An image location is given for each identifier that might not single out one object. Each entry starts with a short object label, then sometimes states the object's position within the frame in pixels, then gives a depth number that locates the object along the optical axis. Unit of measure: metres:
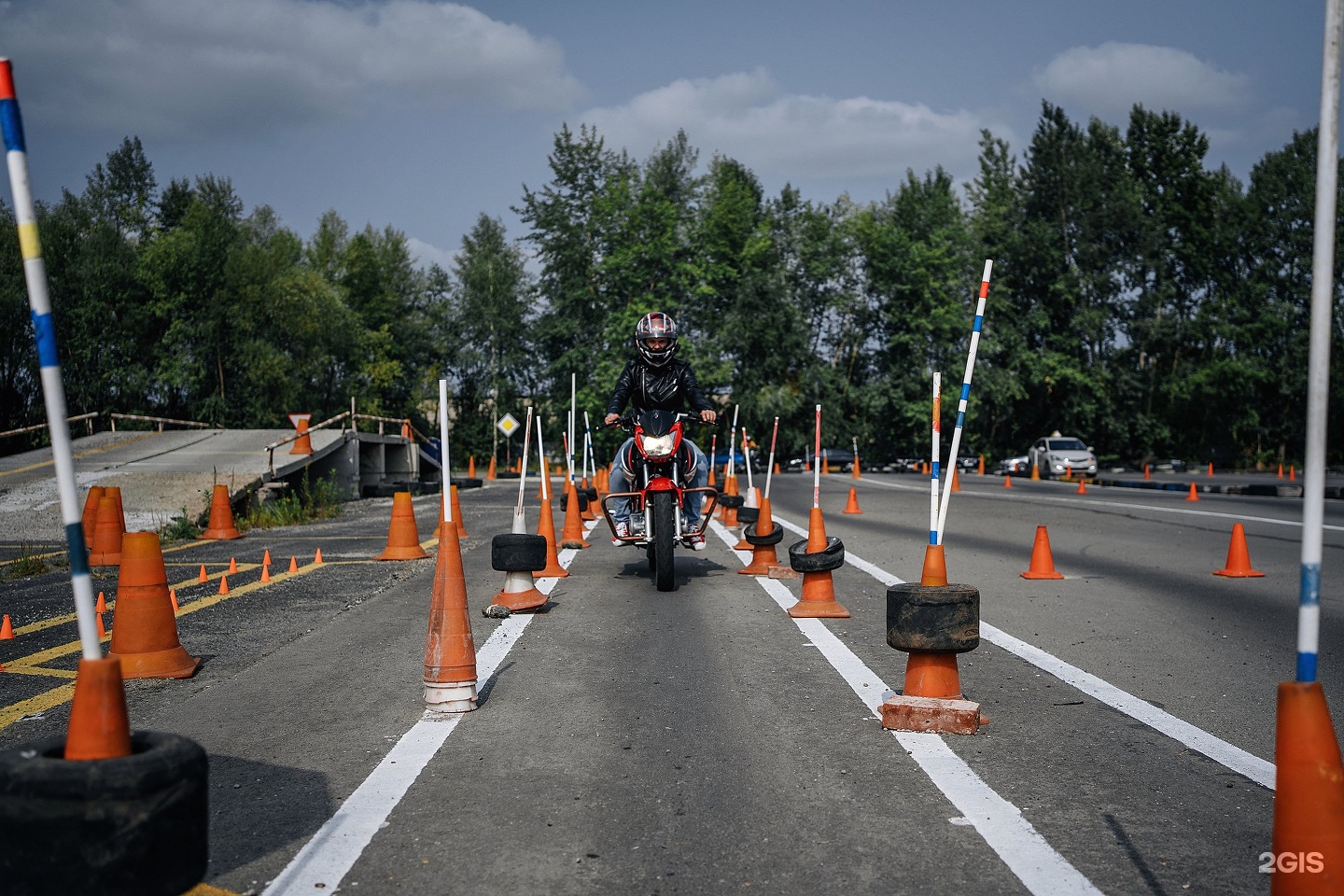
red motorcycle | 10.97
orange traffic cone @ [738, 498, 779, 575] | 12.49
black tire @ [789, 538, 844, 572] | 9.14
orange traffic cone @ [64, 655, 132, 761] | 3.06
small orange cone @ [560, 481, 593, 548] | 14.99
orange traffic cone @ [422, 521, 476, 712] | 6.20
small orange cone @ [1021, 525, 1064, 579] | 12.71
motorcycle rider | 11.69
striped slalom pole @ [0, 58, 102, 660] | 3.15
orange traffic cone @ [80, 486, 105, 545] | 15.65
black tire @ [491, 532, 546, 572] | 9.17
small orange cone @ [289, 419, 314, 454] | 25.53
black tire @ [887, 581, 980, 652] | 5.64
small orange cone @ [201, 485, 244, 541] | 17.75
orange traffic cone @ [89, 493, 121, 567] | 13.84
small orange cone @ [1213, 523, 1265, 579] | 12.62
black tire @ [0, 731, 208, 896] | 2.82
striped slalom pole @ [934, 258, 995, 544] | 6.13
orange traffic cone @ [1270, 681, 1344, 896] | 3.00
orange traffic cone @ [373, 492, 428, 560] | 14.04
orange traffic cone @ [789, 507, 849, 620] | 9.48
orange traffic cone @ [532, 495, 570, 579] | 12.39
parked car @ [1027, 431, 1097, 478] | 47.78
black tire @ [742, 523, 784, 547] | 12.32
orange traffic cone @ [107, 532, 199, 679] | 7.30
